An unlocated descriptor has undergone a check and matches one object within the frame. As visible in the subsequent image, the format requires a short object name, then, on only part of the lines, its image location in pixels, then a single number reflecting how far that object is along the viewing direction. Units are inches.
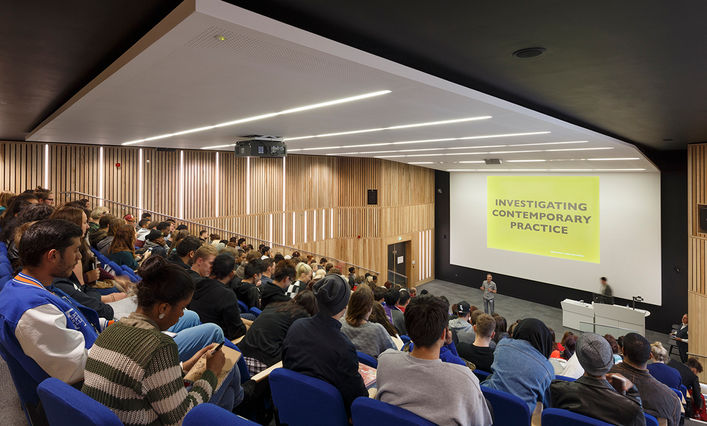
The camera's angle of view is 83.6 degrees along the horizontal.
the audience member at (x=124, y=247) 189.0
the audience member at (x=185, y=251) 185.5
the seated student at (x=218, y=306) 137.6
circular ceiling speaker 133.9
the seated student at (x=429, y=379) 76.4
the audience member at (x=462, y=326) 214.2
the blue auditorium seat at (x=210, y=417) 50.0
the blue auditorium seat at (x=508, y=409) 105.0
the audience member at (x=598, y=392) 93.3
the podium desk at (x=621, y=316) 472.1
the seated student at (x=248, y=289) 193.3
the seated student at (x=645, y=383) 128.0
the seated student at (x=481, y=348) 168.1
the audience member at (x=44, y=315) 70.2
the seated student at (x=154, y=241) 260.4
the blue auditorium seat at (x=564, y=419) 90.2
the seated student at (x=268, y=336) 123.2
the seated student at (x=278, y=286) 166.9
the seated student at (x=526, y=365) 119.9
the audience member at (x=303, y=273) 252.1
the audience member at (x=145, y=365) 61.2
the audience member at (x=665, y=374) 162.1
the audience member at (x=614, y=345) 220.8
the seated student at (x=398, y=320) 212.1
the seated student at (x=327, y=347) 94.0
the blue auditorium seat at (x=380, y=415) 76.0
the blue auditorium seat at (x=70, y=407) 53.7
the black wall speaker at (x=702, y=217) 343.0
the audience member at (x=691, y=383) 206.5
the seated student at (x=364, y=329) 129.6
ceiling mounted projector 314.2
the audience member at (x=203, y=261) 162.4
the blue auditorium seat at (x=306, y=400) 89.5
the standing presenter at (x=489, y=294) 556.4
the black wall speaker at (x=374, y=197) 692.1
